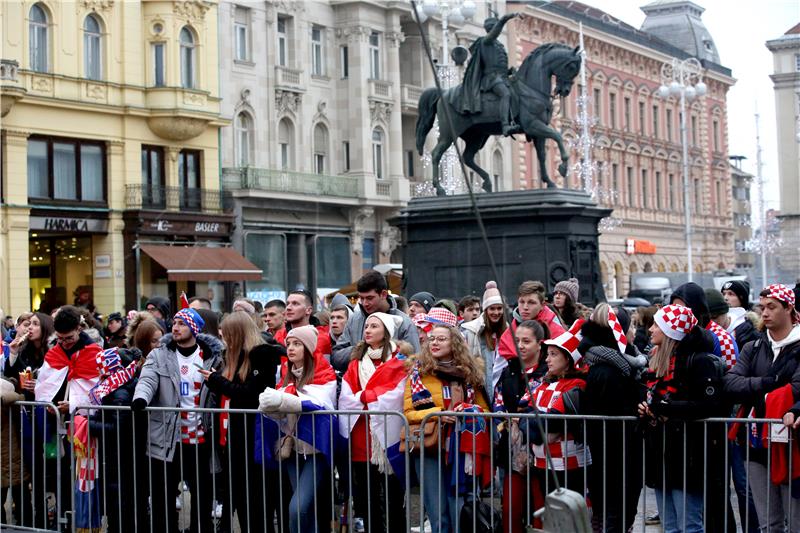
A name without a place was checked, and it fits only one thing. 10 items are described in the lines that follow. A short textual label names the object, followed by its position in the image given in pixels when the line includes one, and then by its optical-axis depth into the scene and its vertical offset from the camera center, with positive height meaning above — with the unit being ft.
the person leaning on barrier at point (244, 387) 29.32 -1.78
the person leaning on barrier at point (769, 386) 24.93 -1.73
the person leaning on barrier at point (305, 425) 27.99 -2.51
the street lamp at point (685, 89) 146.30 +21.37
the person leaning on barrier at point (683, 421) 24.91 -2.30
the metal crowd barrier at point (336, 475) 25.73 -3.57
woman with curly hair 27.14 -2.36
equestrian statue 73.26 +10.80
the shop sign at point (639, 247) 206.70 +6.93
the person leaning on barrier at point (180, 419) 30.19 -2.49
